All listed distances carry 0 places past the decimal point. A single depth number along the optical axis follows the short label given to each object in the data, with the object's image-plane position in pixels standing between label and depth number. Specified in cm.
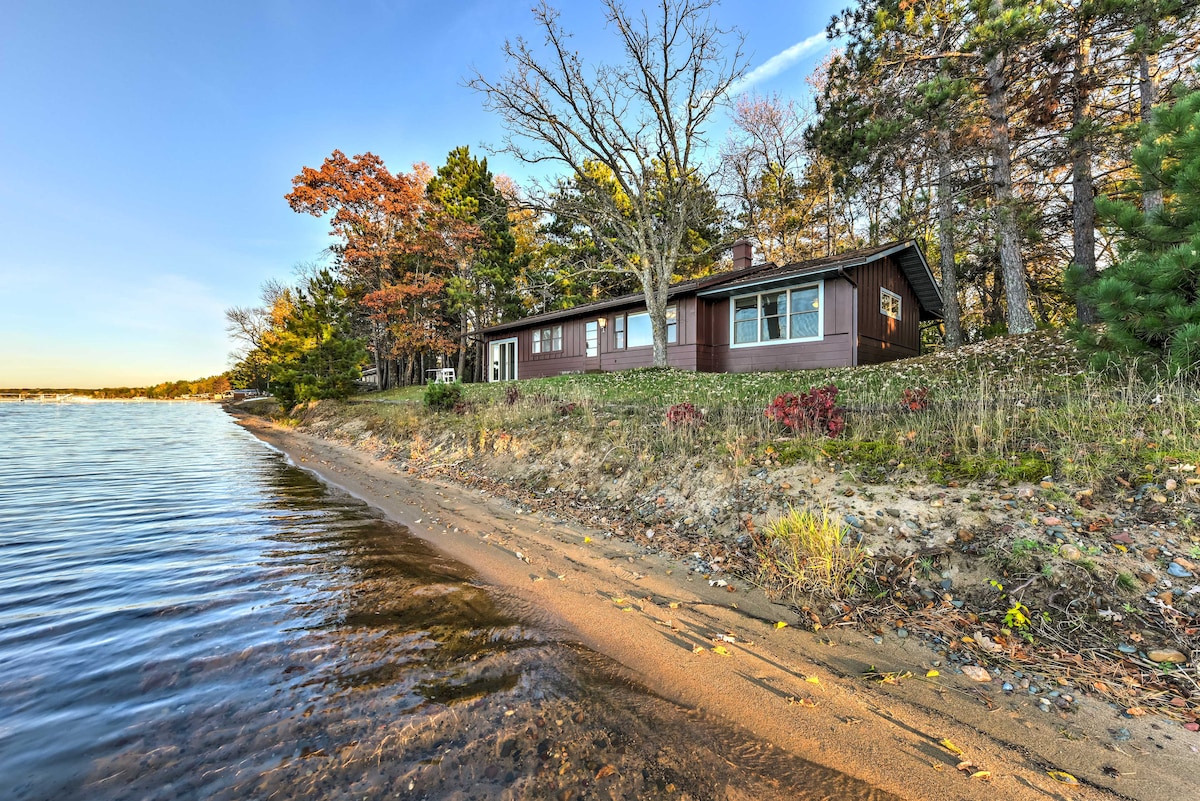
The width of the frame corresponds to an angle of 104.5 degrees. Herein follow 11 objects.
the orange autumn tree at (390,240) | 2284
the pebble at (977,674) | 272
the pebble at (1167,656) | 255
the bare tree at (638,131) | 1584
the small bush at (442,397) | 1308
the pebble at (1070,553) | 319
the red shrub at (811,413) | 591
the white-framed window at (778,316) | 1383
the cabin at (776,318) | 1336
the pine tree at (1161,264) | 429
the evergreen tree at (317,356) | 2148
